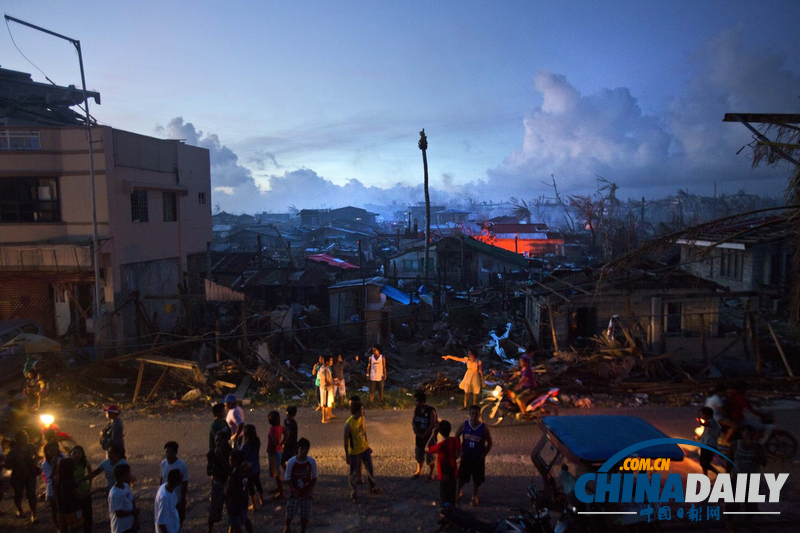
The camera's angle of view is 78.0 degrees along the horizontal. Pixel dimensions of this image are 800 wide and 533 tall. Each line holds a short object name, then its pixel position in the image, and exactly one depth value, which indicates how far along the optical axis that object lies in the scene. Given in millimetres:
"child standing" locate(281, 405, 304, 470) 7332
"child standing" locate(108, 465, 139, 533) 5524
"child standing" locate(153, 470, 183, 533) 5355
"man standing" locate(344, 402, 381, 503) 7316
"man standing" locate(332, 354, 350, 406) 11383
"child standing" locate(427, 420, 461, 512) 6648
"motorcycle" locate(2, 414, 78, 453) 7875
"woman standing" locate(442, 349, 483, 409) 10438
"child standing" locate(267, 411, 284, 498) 7508
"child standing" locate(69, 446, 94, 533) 6250
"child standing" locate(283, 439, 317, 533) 6184
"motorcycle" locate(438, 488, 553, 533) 5402
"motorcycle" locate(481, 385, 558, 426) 10461
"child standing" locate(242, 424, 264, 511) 6746
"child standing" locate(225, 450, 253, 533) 5832
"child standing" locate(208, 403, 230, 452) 7215
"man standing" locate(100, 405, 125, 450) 7483
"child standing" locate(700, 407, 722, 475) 7312
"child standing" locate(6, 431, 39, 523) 6879
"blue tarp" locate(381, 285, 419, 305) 22609
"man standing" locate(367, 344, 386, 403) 11992
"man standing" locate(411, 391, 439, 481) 7895
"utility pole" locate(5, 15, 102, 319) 14756
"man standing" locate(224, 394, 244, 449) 7861
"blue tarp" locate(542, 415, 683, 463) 5516
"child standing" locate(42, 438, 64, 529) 6641
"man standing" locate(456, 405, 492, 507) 6879
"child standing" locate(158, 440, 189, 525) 6131
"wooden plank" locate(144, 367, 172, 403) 12191
